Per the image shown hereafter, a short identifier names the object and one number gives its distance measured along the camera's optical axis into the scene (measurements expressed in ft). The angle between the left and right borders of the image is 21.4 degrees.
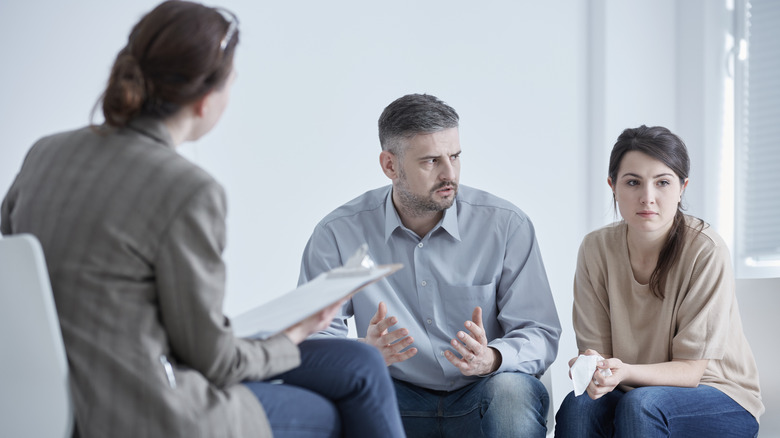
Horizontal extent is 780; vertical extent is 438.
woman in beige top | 14.12
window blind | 17.12
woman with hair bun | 12.18
